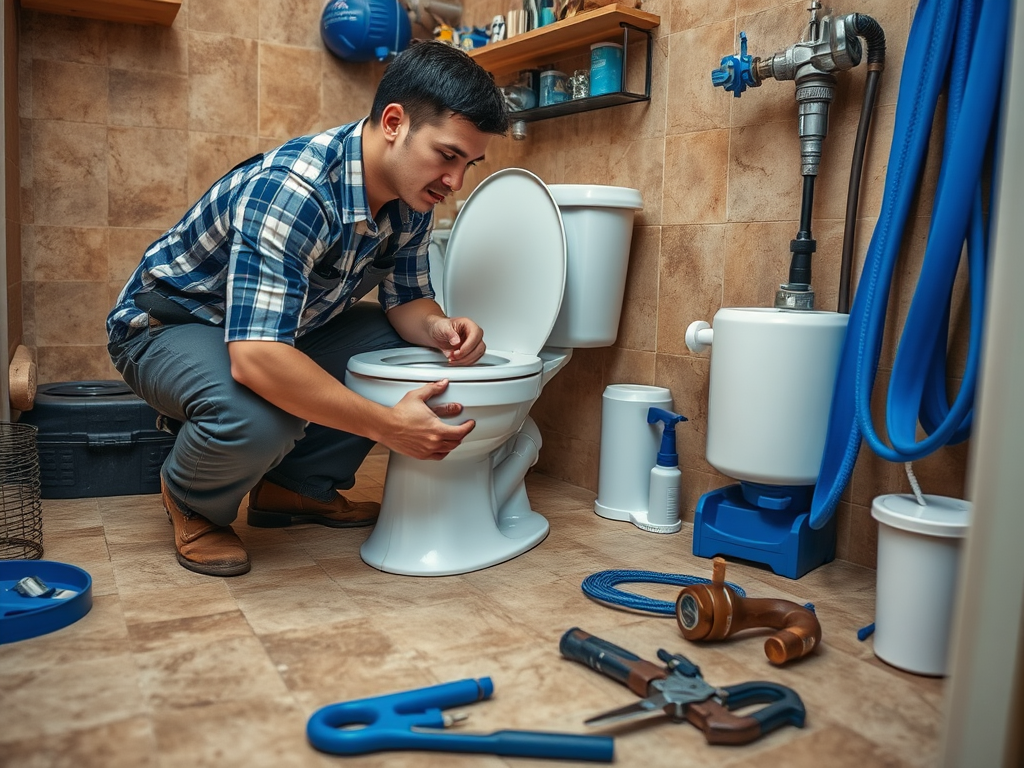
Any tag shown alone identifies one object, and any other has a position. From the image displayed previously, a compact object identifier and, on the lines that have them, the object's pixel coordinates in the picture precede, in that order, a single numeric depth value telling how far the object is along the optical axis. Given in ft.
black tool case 6.90
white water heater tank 5.34
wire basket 5.63
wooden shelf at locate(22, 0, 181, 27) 7.43
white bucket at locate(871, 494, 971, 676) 4.18
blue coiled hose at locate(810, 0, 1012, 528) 4.56
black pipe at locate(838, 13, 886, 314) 5.25
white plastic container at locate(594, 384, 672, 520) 6.81
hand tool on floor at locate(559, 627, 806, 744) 3.57
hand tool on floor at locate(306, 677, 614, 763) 3.40
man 4.89
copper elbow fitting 4.27
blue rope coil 4.90
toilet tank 6.65
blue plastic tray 4.32
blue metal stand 5.61
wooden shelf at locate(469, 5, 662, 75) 6.68
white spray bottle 6.59
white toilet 5.34
